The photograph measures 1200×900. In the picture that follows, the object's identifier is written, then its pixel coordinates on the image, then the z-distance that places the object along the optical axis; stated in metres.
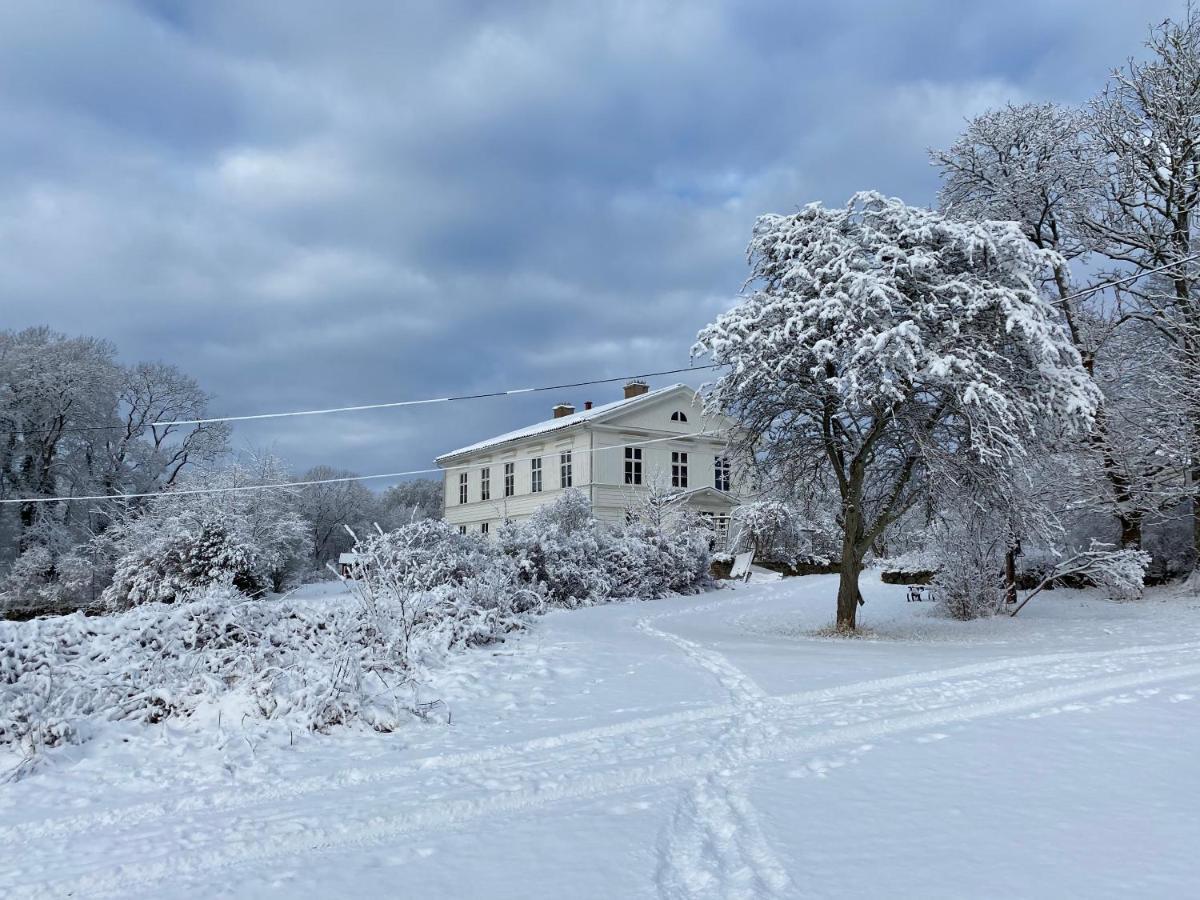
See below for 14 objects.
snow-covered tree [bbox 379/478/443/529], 68.75
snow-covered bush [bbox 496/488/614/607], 22.80
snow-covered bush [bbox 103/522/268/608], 21.16
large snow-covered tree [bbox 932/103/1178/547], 18.78
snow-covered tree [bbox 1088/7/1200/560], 18.50
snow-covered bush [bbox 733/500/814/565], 32.53
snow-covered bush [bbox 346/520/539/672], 9.05
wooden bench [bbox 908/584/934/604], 21.20
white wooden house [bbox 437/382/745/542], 36.44
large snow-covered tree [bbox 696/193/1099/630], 12.59
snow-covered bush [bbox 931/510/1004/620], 17.23
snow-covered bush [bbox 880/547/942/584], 23.45
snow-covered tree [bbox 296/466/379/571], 48.41
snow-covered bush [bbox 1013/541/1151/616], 16.53
